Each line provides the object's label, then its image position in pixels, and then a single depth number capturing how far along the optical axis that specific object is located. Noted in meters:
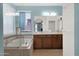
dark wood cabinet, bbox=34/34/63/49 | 3.01
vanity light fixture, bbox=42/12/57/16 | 3.37
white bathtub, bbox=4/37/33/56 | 1.52
